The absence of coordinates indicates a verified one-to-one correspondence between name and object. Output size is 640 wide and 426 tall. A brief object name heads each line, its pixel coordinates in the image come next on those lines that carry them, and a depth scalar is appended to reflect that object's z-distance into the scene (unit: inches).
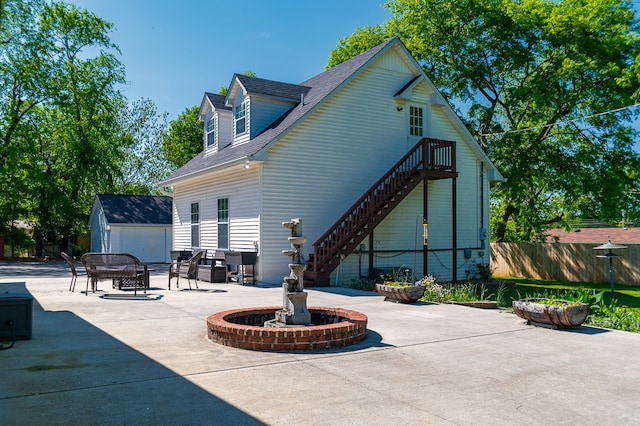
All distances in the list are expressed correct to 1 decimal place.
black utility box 278.7
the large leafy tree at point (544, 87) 987.9
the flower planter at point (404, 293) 455.5
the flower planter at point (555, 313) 330.6
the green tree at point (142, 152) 1884.8
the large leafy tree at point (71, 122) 1330.0
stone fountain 312.8
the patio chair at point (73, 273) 503.3
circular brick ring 268.7
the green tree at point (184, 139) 1919.3
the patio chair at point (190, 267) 579.3
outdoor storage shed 1210.6
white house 657.0
